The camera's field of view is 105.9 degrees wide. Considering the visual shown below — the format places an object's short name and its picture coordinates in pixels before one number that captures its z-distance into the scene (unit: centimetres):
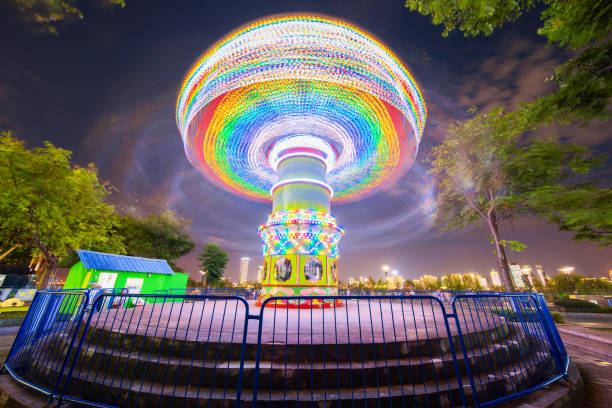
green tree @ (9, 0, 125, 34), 346
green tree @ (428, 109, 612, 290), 1380
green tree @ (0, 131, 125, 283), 1371
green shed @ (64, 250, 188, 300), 1602
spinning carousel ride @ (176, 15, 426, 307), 984
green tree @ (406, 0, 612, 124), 558
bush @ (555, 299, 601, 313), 2378
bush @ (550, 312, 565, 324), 1425
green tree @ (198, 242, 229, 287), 3631
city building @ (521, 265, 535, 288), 7394
